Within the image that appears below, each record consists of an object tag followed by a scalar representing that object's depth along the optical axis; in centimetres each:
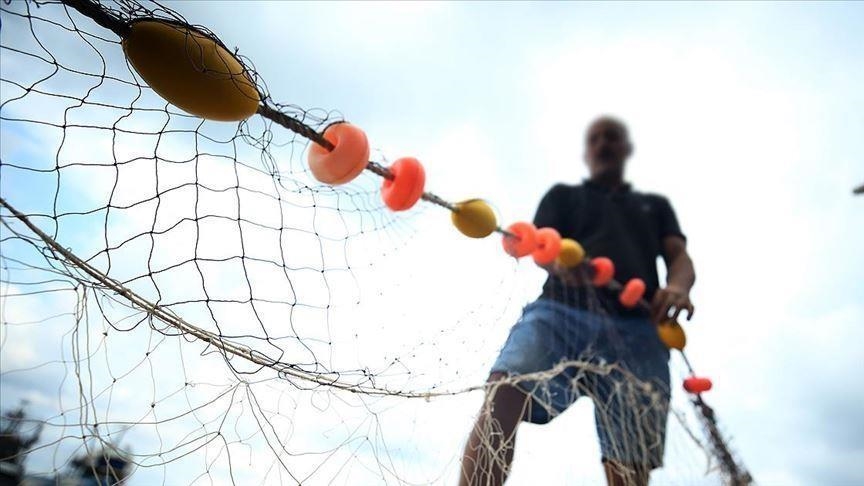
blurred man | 111
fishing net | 52
